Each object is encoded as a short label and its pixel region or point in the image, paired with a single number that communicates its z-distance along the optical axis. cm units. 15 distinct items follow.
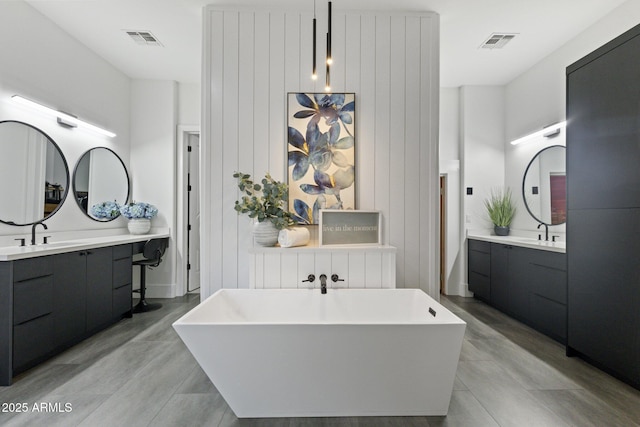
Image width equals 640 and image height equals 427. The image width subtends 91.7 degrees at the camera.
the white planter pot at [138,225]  387
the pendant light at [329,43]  175
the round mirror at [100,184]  340
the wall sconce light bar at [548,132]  335
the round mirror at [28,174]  256
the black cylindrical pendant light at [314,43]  187
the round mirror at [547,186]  340
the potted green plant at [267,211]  249
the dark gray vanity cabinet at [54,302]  205
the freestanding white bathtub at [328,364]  156
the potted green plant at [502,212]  403
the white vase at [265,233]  250
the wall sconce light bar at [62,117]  266
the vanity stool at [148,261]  361
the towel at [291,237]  245
